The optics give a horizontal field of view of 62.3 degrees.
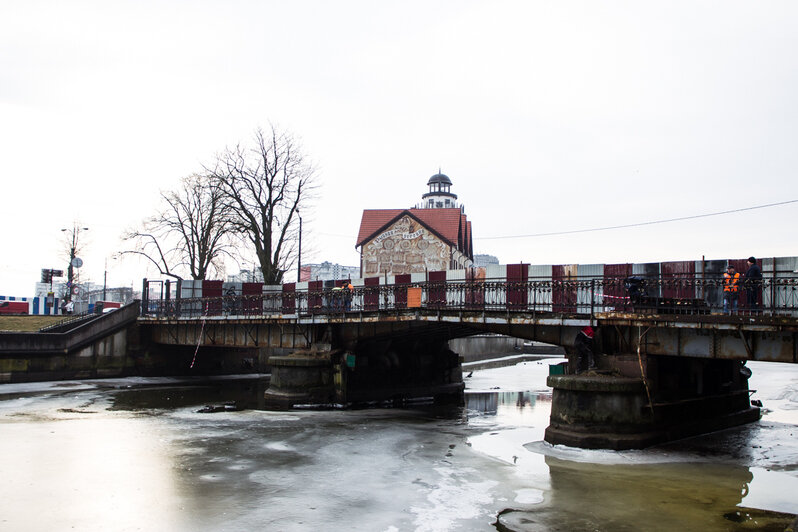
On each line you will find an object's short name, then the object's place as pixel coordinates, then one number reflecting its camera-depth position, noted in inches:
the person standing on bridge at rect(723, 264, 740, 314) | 655.1
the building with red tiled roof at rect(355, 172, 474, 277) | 2637.8
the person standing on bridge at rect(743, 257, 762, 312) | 633.4
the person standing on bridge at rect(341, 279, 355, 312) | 1071.5
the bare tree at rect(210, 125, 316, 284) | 1711.4
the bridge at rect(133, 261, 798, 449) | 683.4
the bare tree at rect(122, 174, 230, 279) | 1861.5
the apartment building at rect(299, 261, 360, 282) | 6815.0
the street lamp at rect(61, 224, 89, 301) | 2314.2
